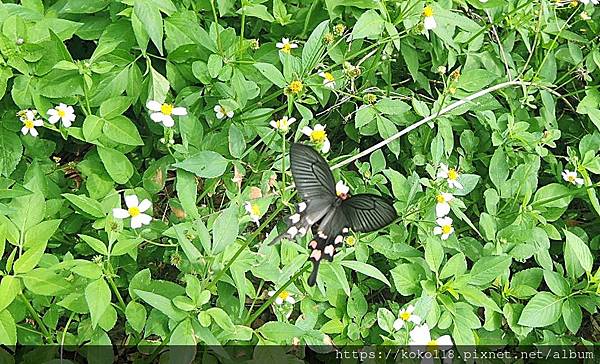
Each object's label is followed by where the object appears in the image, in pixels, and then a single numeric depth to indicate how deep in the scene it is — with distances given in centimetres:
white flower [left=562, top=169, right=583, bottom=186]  138
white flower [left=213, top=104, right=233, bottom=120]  131
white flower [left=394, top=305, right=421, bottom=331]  124
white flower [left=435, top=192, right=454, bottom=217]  129
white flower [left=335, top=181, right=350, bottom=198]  117
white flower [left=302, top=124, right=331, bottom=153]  121
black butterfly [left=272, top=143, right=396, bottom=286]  114
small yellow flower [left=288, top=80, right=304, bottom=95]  126
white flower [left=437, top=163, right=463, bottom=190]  131
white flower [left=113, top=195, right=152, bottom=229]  124
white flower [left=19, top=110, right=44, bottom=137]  126
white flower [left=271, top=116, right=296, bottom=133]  121
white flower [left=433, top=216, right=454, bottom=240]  131
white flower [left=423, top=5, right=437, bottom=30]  131
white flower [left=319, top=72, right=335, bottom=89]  131
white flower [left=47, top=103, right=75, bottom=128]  126
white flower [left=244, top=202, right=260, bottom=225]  124
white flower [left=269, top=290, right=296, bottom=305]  126
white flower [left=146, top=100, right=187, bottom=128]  126
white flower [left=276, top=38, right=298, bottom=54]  131
